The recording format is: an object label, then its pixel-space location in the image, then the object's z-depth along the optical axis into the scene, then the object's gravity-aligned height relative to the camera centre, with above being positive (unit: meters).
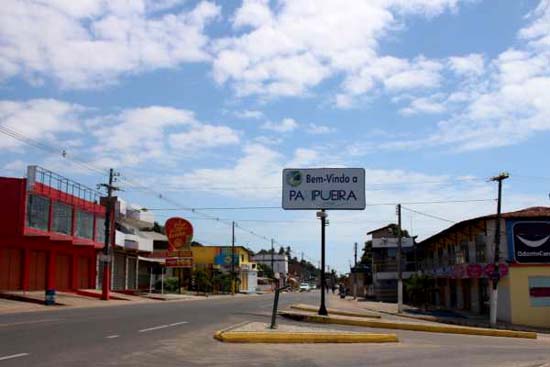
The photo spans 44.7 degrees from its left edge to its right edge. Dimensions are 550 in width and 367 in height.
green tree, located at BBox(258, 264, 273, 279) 138.73 -0.68
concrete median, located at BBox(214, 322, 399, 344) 17.64 -1.87
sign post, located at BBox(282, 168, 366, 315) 28.72 +3.37
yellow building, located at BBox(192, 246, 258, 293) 99.42 +0.93
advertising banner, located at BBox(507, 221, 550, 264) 36.31 +1.59
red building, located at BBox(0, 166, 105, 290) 40.12 +1.86
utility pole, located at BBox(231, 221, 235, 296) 86.89 -0.46
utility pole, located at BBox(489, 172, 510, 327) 34.16 +0.36
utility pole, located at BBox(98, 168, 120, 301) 45.71 +1.81
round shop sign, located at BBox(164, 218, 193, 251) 59.94 +3.11
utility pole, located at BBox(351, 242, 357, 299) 84.71 -0.92
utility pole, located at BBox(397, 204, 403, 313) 45.06 -0.10
